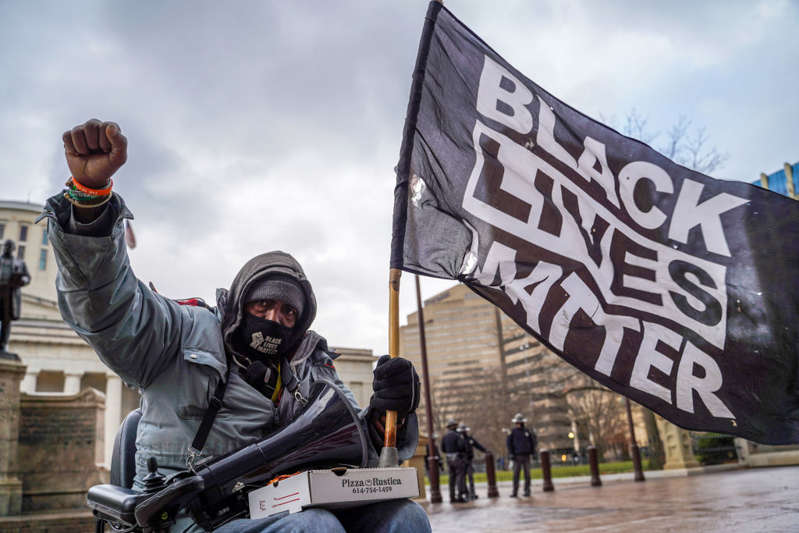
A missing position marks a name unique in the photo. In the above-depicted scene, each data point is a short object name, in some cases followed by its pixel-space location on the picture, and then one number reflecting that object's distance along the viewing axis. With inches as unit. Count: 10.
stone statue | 443.5
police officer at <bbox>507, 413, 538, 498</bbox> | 553.6
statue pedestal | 361.4
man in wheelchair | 69.4
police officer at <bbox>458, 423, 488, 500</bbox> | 572.4
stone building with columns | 1831.9
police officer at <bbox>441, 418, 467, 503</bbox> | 553.3
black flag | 134.8
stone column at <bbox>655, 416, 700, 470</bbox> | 799.1
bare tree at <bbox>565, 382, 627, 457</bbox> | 1654.2
